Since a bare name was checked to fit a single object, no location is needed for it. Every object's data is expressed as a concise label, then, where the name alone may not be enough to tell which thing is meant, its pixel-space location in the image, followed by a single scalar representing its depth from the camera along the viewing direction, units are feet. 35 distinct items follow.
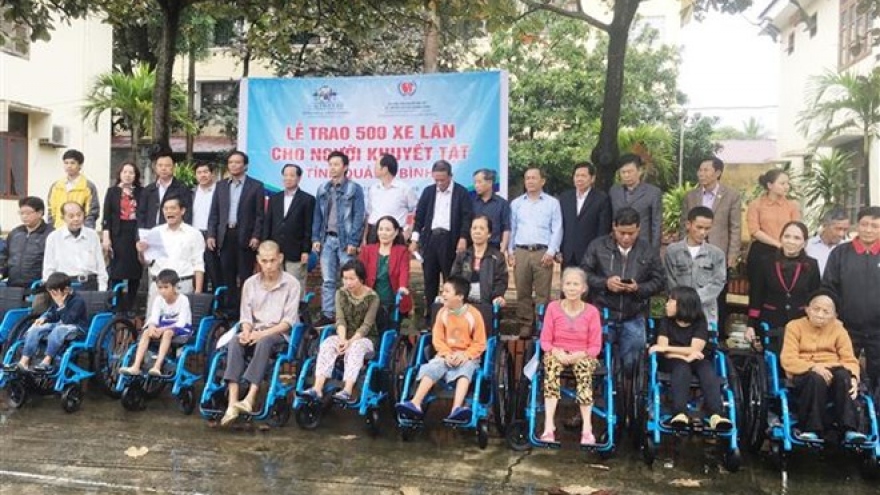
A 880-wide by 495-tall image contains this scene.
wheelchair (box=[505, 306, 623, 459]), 14.39
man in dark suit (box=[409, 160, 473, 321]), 20.22
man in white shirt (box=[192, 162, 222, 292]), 21.76
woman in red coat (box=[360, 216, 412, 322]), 18.56
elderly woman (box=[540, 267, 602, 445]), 14.76
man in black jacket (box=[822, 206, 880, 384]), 16.01
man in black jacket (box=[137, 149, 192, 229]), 21.50
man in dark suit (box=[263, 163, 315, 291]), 21.33
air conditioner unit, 53.26
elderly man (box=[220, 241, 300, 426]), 16.42
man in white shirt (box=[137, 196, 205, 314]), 19.95
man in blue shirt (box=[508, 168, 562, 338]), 19.95
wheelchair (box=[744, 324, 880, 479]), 13.67
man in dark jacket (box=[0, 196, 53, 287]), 20.76
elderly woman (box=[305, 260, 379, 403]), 16.01
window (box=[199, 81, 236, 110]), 82.79
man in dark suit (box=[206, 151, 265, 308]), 21.30
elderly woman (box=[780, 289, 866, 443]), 13.74
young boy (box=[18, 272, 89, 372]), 17.40
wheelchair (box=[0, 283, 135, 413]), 17.31
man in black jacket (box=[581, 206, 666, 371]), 16.57
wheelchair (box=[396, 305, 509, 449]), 15.11
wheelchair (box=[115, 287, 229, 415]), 17.19
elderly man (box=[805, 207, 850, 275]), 19.03
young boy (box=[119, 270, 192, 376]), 17.34
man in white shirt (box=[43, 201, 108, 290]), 20.17
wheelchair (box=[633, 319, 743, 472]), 13.91
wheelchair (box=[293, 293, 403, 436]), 15.81
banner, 24.48
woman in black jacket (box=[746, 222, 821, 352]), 16.78
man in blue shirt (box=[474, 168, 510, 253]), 20.17
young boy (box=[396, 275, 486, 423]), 15.20
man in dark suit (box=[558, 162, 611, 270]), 19.52
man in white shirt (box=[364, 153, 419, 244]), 21.85
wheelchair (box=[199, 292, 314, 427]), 16.12
